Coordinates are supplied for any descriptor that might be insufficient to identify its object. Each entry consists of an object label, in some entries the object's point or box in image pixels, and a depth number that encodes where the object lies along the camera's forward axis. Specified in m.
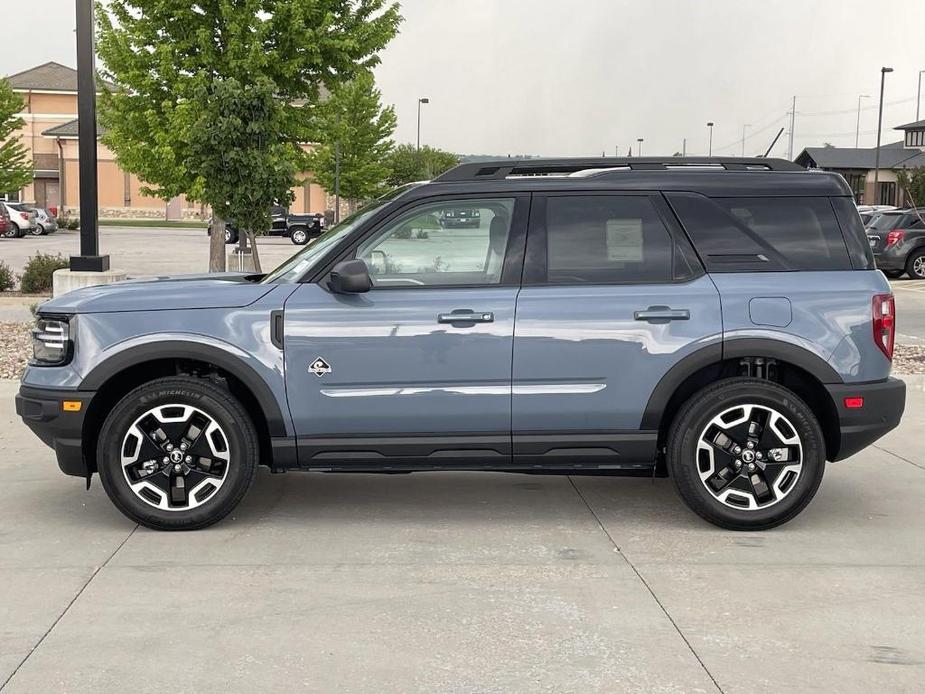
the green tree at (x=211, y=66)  18.95
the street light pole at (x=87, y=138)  14.64
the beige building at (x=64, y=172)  82.00
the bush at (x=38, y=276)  19.50
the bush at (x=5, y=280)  19.83
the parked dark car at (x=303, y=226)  48.12
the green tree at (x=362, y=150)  57.50
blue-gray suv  6.13
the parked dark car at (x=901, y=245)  26.61
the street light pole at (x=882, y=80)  63.09
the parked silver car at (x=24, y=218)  49.47
